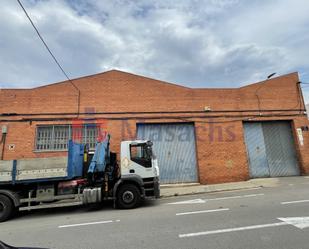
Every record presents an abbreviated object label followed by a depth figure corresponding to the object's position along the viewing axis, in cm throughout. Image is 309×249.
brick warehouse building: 1355
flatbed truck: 825
